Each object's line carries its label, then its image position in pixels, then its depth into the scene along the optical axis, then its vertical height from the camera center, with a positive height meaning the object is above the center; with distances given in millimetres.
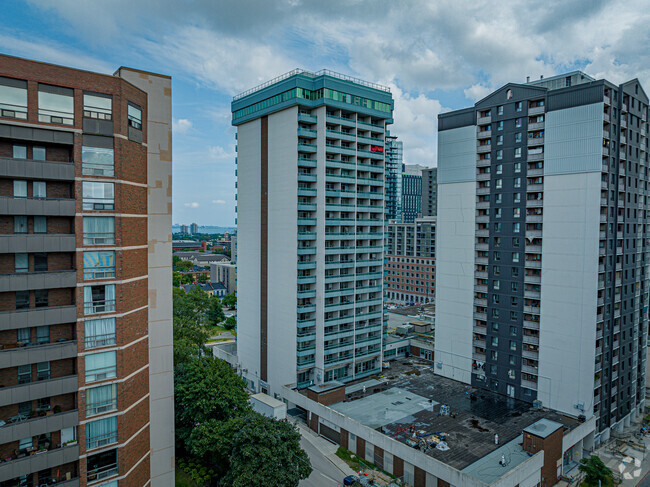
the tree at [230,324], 97625 -22015
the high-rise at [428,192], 156250 +15938
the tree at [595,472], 35594 -21094
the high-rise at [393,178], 152250 +21495
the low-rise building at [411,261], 115062 -8340
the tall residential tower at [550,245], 42219 -1368
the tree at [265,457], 29656 -17027
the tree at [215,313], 102438 -20392
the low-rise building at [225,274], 132375 -14099
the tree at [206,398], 36406 -15288
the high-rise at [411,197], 193625 +17536
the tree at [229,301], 116438 -19709
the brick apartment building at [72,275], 22422 -2556
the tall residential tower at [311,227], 50344 +704
